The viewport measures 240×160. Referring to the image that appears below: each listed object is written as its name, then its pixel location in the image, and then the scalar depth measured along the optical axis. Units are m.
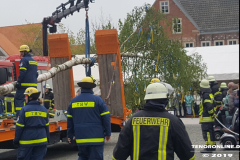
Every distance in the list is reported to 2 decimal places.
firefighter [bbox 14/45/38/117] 9.23
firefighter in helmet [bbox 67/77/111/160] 6.77
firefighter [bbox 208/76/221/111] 11.49
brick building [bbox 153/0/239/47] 42.31
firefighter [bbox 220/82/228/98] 13.96
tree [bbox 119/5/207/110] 15.62
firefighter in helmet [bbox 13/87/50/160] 7.07
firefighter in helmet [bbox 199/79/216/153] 9.84
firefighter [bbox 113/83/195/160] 3.75
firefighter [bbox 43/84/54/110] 15.61
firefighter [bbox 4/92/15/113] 11.70
